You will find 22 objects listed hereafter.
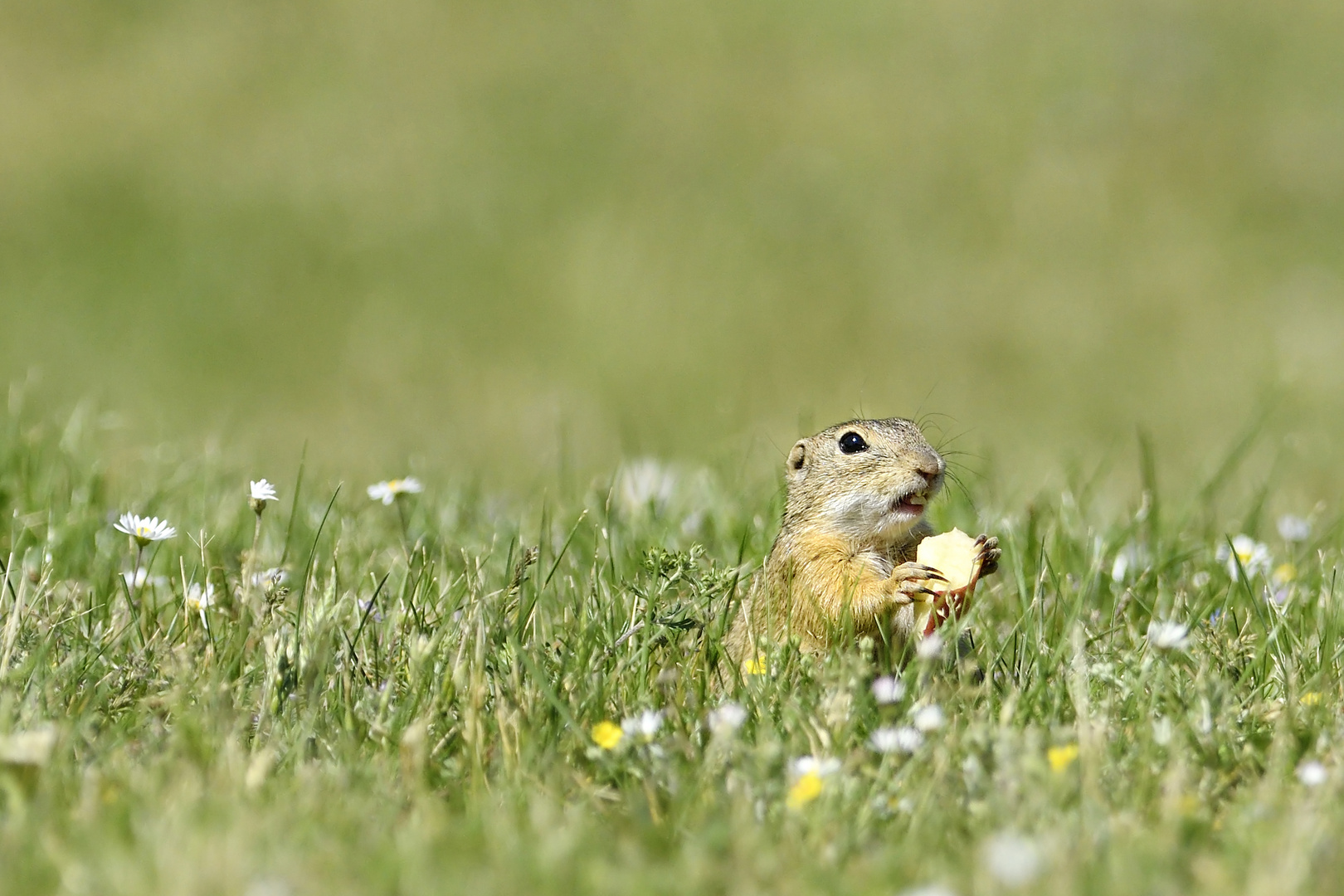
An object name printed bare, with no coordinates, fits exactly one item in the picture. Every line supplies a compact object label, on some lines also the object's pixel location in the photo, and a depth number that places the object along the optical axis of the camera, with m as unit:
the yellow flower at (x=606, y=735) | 5.94
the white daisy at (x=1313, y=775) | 5.34
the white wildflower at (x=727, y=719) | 5.57
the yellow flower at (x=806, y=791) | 5.26
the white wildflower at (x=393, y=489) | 8.56
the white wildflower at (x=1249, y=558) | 8.53
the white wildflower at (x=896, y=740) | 5.57
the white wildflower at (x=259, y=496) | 7.04
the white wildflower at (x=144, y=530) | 7.38
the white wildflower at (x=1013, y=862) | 4.11
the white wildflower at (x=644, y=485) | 10.95
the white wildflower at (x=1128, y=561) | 8.62
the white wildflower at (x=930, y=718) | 5.62
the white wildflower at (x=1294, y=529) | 9.62
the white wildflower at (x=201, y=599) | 7.17
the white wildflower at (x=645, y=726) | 5.80
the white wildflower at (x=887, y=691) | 6.00
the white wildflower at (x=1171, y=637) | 6.07
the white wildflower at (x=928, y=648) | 6.02
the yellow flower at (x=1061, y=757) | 5.39
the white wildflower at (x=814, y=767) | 5.38
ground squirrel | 7.21
